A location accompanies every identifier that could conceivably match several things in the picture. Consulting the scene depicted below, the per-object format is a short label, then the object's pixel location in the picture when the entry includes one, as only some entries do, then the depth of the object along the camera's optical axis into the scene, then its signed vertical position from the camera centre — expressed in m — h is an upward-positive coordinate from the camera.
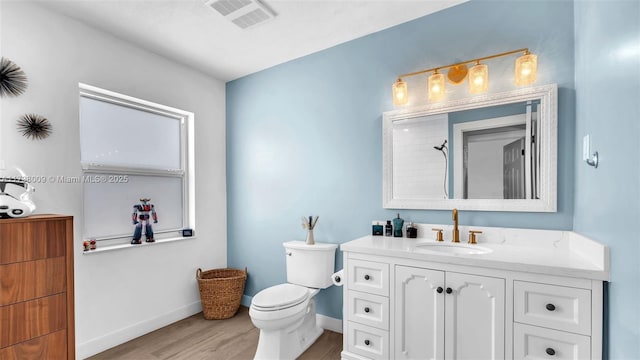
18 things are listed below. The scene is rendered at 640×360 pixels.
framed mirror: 1.75 +0.16
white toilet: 1.96 -0.87
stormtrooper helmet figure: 1.63 -0.09
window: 2.30 +0.13
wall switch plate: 1.41 +0.14
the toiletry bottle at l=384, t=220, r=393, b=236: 2.21 -0.39
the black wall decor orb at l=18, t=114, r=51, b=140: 1.87 +0.34
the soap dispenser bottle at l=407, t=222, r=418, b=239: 2.11 -0.39
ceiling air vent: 1.92 +1.12
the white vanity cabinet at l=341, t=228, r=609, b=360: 1.29 -0.64
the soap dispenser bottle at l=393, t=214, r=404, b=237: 2.16 -0.36
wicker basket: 2.76 -1.10
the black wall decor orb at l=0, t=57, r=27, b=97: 1.79 +0.62
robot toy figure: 2.52 -0.34
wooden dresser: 1.59 -0.62
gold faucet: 1.93 -0.35
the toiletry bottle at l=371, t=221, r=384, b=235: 2.25 -0.39
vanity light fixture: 1.72 +0.64
